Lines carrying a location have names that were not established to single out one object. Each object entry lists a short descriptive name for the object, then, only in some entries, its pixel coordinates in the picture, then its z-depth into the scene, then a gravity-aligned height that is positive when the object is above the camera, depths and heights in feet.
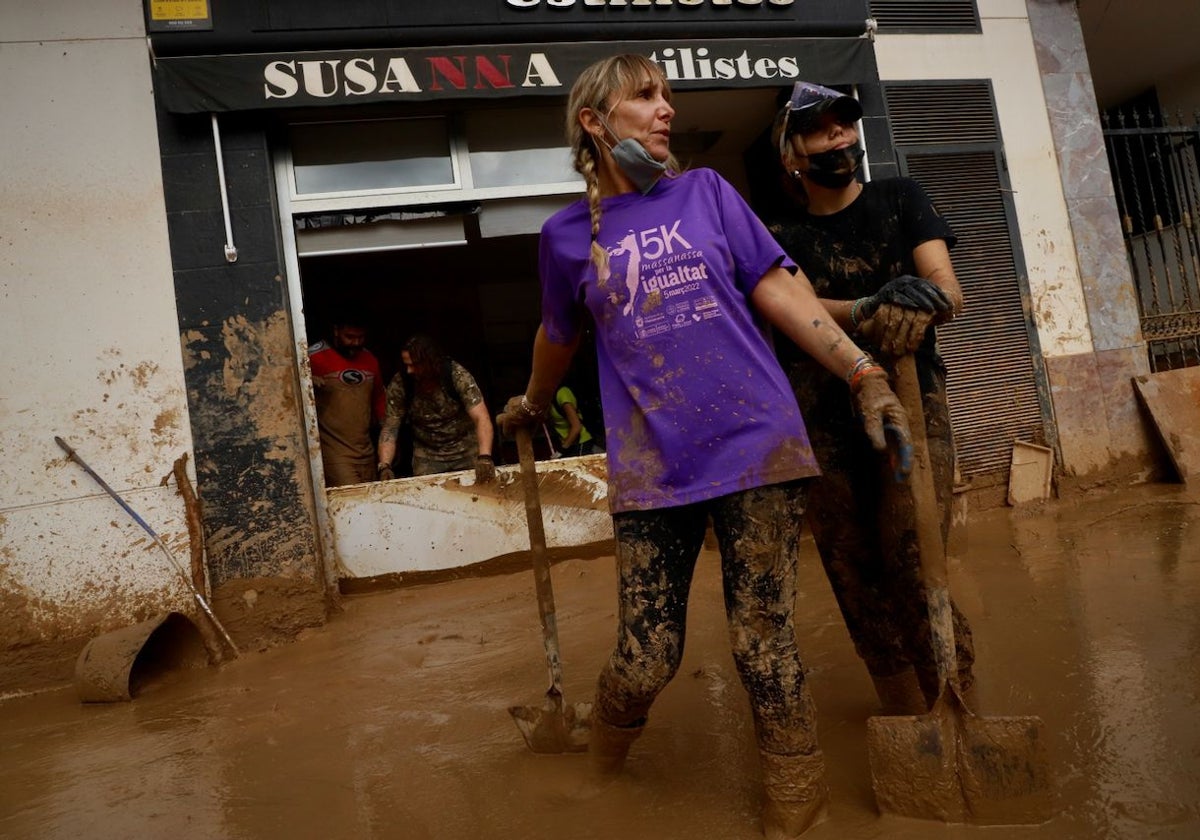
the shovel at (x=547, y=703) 8.75 -2.10
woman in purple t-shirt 6.68 +0.46
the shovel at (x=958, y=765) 6.45 -2.43
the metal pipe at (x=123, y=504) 16.17 +0.89
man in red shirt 20.24 +2.68
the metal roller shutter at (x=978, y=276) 21.11 +3.49
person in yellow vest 22.89 +1.51
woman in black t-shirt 8.21 +0.44
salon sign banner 16.85 +8.59
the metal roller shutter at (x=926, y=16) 21.49 +10.04
